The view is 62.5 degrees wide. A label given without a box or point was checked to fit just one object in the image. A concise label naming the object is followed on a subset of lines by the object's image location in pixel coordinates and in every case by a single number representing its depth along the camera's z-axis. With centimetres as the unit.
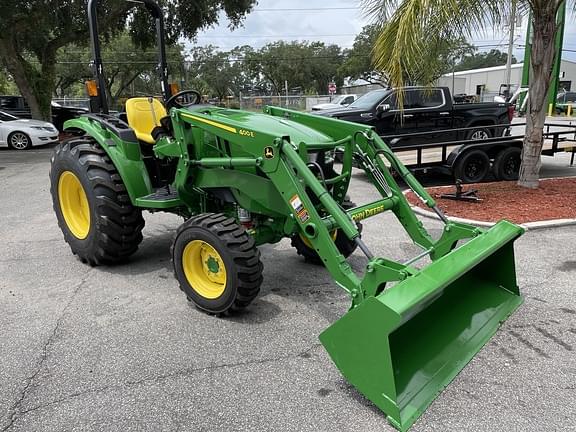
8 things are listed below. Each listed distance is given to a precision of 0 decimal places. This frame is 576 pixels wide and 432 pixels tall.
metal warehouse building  5753
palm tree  586
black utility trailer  840
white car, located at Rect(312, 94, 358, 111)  2699
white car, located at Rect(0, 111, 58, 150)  1533
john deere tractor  268
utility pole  652
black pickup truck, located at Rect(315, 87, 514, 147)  1048
